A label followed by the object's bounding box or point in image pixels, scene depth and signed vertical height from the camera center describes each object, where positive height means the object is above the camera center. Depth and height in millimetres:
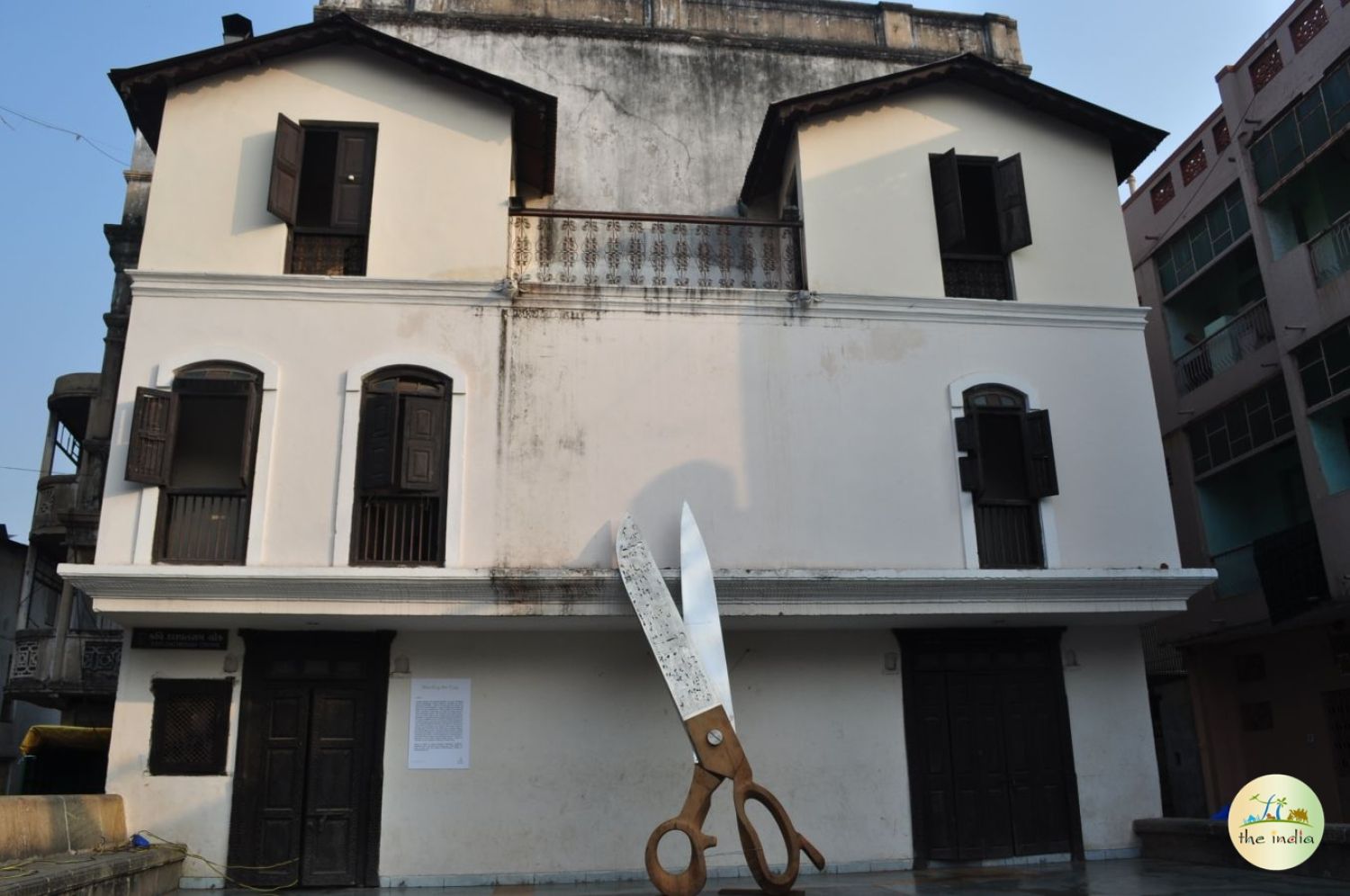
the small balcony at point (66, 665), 15672 +1506
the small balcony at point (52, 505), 16930 +4087
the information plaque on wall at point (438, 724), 10617 +367
